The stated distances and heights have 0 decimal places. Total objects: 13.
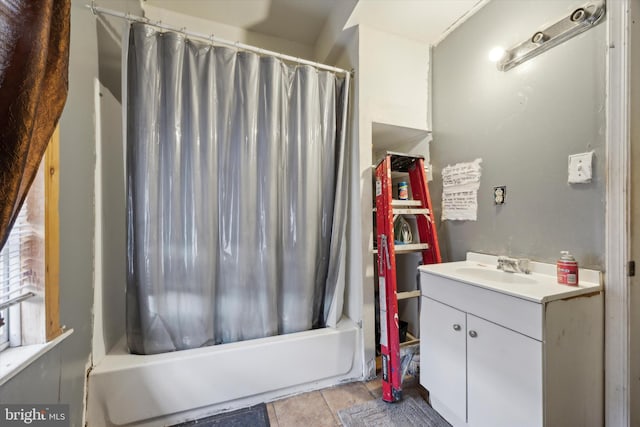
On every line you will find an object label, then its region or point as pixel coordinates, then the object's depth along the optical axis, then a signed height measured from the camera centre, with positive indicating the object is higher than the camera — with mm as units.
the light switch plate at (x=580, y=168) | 974 +183
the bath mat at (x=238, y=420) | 1190 -1099
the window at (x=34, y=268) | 771 -188
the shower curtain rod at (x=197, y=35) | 1143 +1010
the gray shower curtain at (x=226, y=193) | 1226 +119
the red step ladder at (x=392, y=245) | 1323 -218
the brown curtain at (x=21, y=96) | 530 +288
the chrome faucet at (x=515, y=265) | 1182 -286
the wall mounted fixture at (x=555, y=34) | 966 +827
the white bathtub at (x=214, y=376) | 1103 -888
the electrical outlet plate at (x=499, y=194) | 1288 +91
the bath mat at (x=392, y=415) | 1183 -1095
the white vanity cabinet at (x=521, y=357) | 825 -586
